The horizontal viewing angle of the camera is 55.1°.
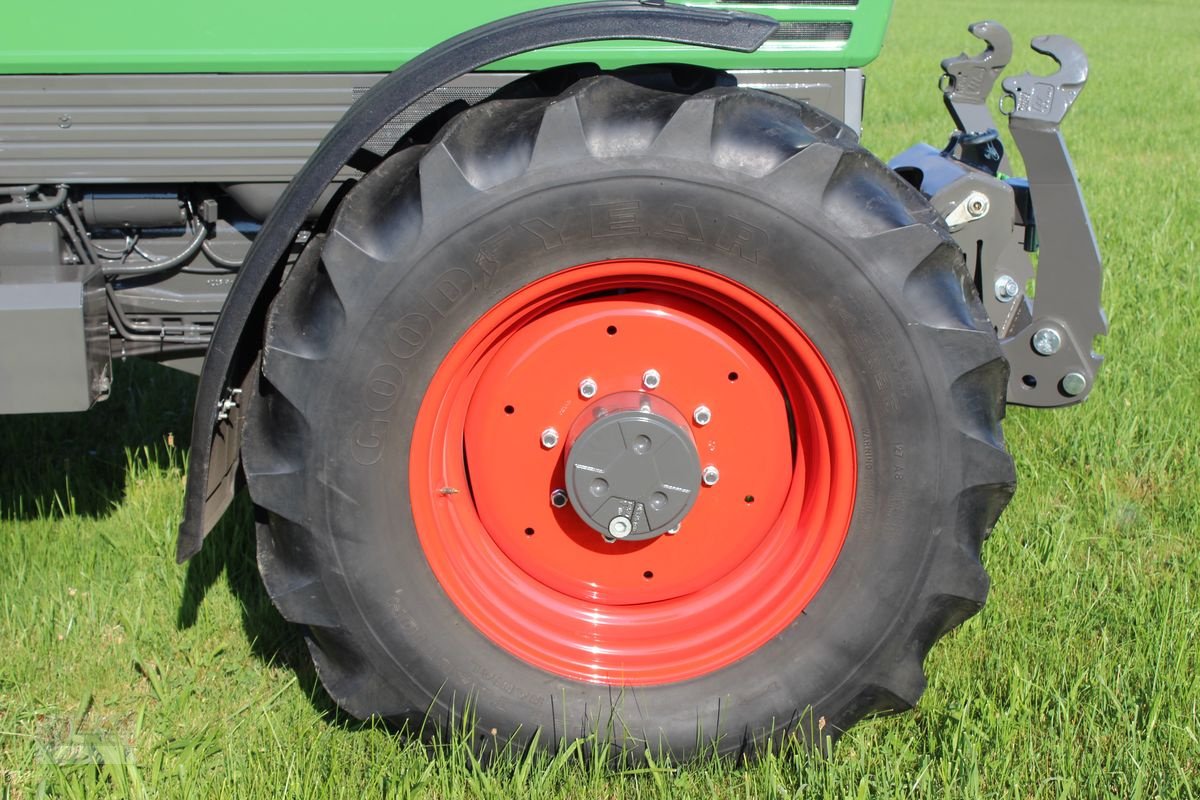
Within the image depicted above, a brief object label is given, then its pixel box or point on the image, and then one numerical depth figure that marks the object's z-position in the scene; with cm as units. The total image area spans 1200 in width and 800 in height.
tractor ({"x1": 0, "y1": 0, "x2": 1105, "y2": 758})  196
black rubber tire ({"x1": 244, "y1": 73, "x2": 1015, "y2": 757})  194
